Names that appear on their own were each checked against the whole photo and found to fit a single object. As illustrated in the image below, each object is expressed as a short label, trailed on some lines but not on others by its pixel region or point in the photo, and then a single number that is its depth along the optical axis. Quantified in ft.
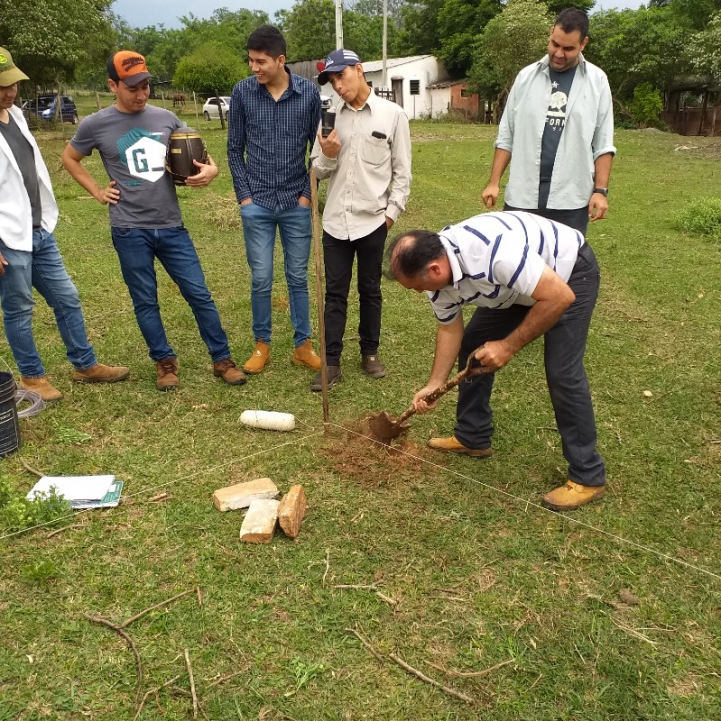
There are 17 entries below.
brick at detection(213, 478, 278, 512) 10.86
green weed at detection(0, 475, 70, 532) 10.41
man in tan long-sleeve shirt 13.69
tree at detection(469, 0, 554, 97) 101.24
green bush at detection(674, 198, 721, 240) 28.83
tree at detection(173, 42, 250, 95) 99.76
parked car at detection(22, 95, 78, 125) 87.35
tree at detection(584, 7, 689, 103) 98.12
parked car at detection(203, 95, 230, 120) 115.44
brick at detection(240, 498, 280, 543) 10.05
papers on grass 10.96
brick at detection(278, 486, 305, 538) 10.11
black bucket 12.28
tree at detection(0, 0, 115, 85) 68.55
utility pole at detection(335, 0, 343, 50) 49.40
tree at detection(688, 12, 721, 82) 74.13
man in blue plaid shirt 14.05
